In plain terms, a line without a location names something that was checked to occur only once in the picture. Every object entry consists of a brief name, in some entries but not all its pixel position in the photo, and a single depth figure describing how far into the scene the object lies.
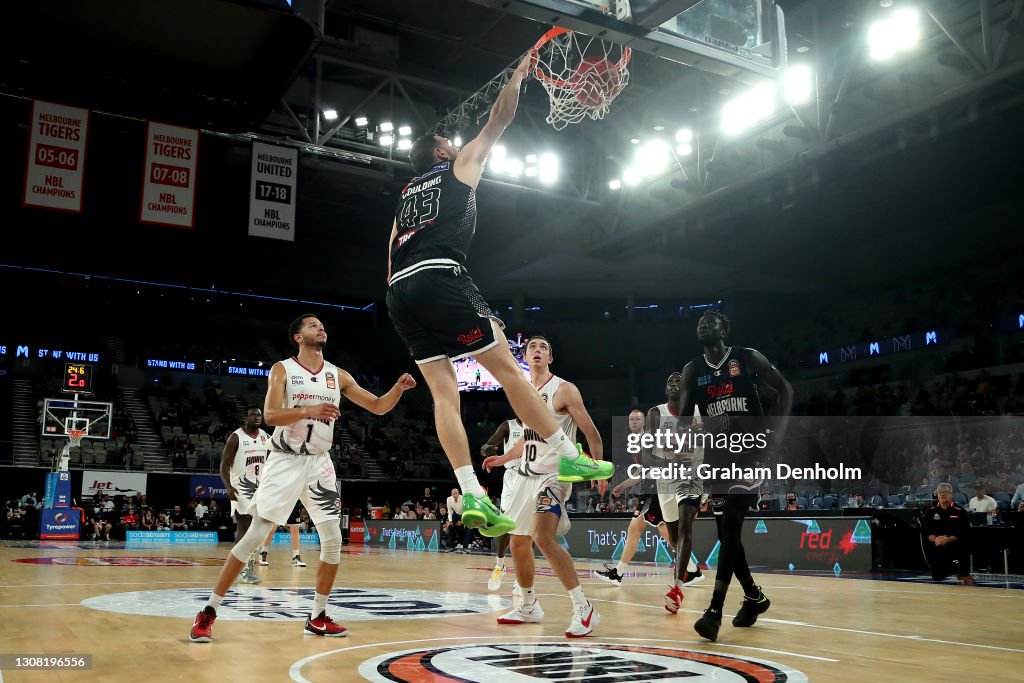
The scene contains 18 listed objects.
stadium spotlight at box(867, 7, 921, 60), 14.41
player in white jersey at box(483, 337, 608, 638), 6.25
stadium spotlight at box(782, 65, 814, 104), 15.67
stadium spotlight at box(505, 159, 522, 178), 19.41
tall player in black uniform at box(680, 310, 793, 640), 5.84
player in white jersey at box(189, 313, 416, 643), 5.37
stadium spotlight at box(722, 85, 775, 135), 16.62
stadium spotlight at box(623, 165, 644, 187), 19.75
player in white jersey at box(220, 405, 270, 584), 10.01
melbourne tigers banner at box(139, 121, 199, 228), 15.41
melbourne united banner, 16.80
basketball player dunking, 4.22
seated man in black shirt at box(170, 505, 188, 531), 24.79
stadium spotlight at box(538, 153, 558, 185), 19.75
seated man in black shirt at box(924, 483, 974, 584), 11.71
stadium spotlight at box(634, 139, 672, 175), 18.97
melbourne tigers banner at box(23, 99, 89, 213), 14.76
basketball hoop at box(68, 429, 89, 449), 22.65
